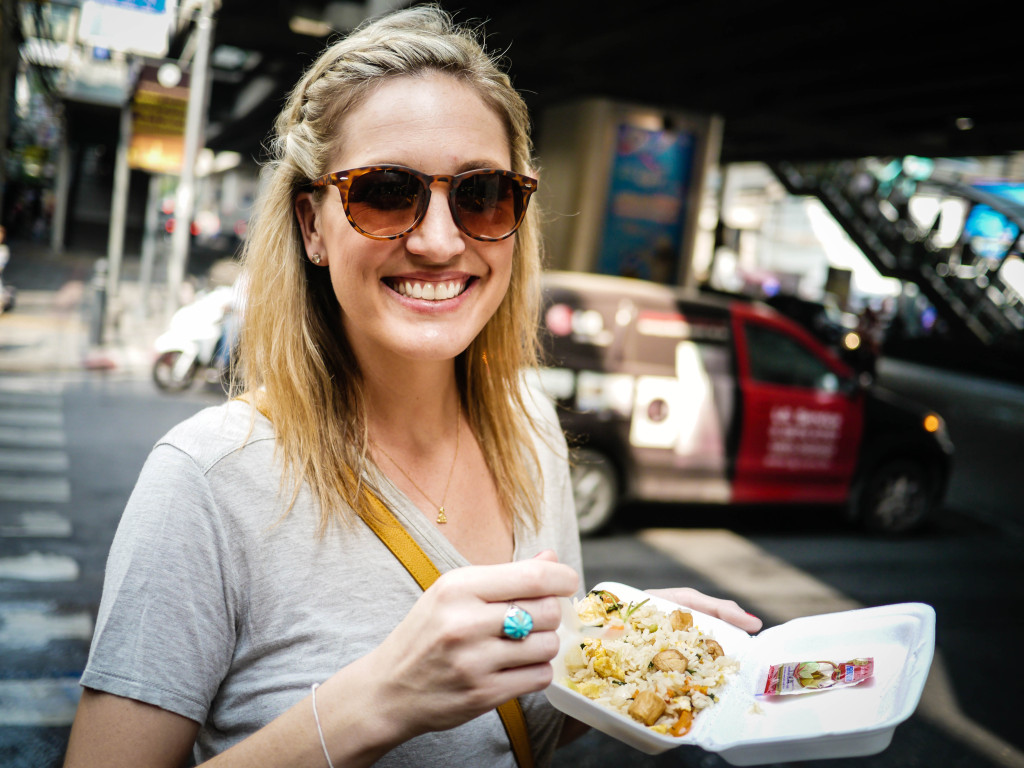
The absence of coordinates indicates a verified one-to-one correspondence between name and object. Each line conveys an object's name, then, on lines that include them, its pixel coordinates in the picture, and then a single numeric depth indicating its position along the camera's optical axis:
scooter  10.00
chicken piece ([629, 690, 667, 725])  1.22
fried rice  1.26
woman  1.07
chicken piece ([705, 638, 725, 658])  1.41
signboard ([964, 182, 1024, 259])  18.41
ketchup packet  1.26
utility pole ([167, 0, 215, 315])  12.57
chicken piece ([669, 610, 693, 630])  1.46
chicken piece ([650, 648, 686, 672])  1.35
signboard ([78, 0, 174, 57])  8.46
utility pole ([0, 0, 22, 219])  8.34
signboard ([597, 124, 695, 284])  12.19
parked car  6.18
